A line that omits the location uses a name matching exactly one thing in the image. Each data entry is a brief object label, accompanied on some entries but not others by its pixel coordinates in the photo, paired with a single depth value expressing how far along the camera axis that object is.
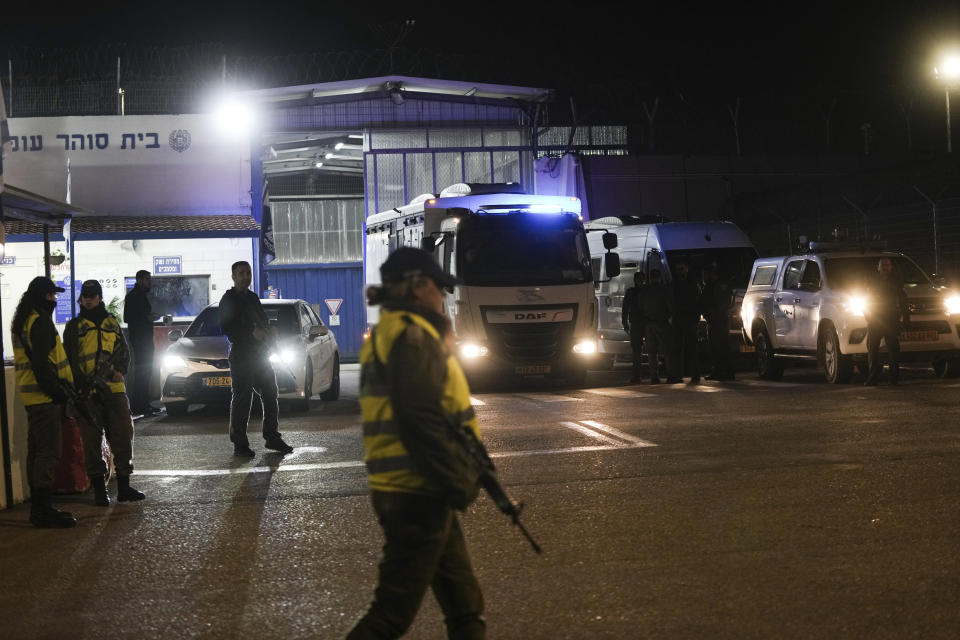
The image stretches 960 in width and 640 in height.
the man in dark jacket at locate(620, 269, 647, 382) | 21.41
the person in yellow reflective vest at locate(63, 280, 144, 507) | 9.92
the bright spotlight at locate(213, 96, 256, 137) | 30.12
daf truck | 20.08
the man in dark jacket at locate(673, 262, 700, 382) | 20.62
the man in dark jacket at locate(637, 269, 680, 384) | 20.55
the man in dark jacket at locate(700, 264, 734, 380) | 20.88
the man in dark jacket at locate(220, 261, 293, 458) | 12.84
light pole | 30.03
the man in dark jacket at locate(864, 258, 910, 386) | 17.66
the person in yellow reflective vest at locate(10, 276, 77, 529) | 9.20
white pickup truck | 18.50
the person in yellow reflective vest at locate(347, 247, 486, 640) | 4.56
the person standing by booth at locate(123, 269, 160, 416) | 18.00
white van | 23.41
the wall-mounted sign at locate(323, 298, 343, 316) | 37.12
